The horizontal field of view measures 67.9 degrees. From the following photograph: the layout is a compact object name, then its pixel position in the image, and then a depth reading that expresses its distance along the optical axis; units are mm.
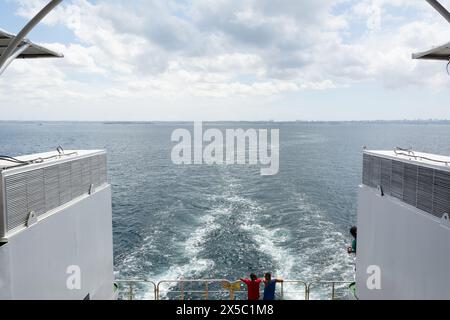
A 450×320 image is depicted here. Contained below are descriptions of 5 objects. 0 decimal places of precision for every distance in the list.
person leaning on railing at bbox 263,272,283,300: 8148
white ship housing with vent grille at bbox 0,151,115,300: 6414
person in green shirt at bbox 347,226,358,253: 12964
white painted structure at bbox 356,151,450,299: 7168
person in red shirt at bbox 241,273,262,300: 8484
